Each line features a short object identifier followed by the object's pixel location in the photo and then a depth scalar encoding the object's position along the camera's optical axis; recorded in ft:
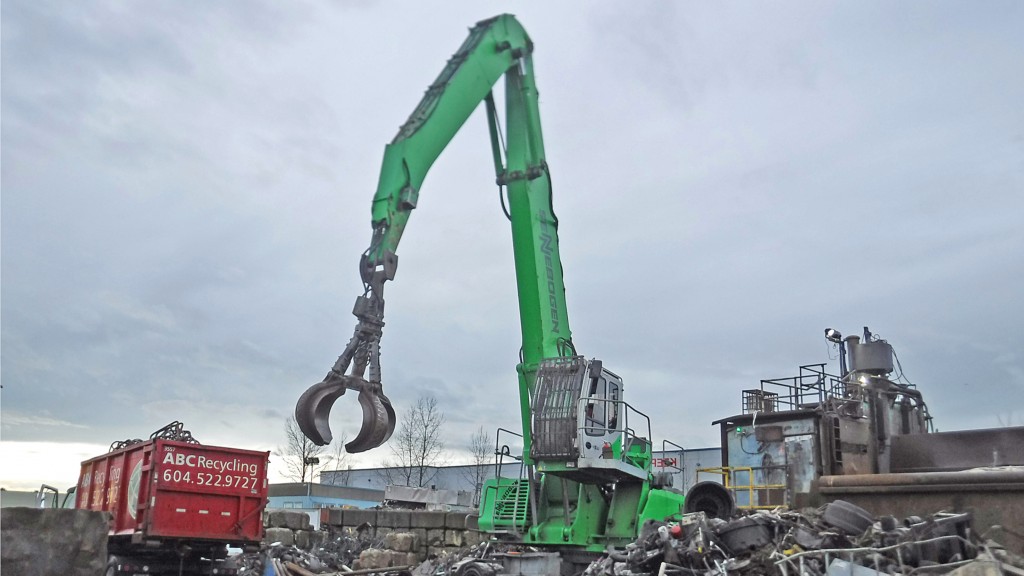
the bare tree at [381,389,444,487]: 174.09
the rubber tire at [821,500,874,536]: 34.47
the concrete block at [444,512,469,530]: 65.62
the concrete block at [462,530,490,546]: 64.44
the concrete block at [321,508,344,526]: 70.23
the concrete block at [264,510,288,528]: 68.08
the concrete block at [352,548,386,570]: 59.93
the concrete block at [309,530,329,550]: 67.28
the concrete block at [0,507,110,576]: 21.44
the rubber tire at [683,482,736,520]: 43.70
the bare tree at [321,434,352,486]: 223.32
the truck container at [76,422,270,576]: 44.52
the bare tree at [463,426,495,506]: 185.62
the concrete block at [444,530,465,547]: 65.16
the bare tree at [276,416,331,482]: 172.54
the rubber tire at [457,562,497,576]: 42.06
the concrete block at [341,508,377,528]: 69.10
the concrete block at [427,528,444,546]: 65.41
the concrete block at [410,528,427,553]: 65.16
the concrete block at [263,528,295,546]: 65.67
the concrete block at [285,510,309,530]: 68.18
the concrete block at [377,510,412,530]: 66.69
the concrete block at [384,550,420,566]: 60.75
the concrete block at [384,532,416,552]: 63.93
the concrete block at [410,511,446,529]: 65.77
